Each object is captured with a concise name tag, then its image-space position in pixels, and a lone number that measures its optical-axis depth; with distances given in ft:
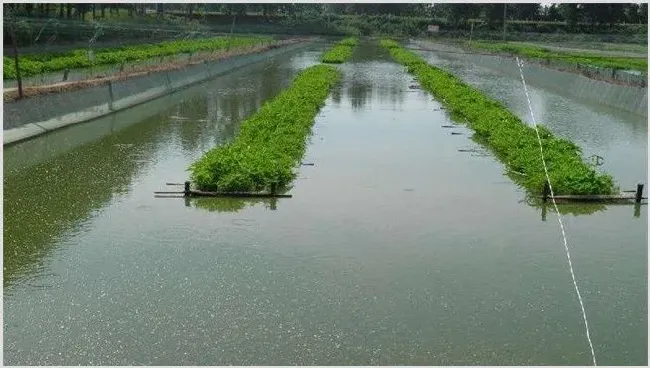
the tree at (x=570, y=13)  304.36
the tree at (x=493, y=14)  353.72
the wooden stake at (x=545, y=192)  49.70
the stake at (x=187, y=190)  48.28
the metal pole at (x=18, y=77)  74.90
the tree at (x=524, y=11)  350.37
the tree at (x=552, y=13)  342.21
